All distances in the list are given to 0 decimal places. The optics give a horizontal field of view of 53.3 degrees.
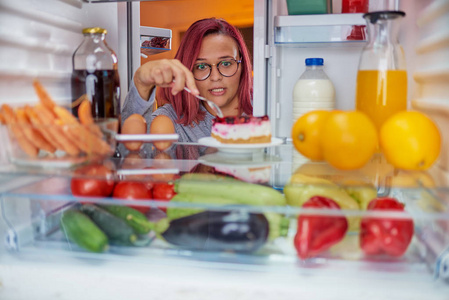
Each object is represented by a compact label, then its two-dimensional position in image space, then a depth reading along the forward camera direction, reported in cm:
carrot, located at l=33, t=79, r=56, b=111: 78
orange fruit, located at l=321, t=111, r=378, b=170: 73
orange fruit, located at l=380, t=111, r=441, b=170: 72
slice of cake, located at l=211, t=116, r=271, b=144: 97
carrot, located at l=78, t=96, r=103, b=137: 77
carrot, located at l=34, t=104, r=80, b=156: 75
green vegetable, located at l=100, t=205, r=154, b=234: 73
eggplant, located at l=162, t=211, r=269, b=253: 67
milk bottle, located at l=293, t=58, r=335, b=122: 145
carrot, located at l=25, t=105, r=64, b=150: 75
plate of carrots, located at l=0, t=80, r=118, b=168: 75
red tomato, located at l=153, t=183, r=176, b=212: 75
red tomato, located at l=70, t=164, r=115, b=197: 75
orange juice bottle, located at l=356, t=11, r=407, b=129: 89
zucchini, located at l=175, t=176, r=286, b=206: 69
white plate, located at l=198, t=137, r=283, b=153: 94
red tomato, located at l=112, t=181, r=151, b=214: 74
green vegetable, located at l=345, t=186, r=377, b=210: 70
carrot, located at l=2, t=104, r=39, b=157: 75
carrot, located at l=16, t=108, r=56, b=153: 75
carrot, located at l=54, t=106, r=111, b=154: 76
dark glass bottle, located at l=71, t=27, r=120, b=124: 104
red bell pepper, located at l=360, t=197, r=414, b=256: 65
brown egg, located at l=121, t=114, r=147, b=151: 104
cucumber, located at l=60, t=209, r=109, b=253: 71
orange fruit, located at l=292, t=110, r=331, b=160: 83
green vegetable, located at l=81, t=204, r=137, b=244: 72
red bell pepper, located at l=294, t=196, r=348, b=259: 65
